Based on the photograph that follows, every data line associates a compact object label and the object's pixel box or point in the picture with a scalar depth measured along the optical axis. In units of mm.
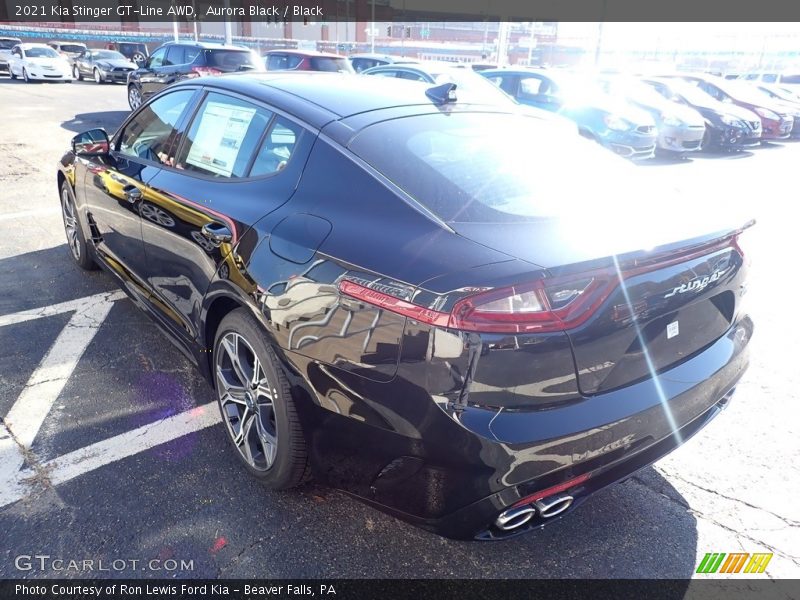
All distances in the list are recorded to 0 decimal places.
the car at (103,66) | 24391
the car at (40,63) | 22812
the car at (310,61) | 13047
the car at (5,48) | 25031
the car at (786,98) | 15977
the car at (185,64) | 13312
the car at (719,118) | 12805
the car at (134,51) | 30194
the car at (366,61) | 15758
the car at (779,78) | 28719
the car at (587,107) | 10320
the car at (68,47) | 28412
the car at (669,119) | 11523
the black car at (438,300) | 1763
